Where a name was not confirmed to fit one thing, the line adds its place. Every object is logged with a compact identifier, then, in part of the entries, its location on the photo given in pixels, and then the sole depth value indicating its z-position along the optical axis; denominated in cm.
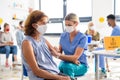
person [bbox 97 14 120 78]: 401
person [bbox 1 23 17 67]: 532
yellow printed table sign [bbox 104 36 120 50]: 238
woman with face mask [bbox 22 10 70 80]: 175
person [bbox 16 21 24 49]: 493
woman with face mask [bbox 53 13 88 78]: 224
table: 219
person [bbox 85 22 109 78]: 409
